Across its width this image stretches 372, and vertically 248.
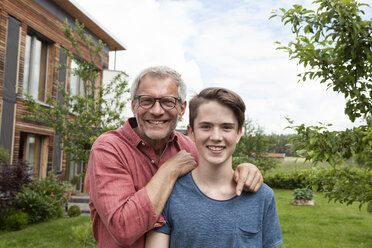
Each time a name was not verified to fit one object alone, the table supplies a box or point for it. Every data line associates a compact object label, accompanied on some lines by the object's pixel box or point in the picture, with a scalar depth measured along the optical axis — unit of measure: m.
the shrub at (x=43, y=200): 10.91
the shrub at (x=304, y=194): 16.23
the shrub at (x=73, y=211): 12.16
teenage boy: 2.09
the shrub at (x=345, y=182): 4.97
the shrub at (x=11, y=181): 9.73
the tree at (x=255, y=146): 24.14
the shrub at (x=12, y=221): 9.72
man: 1.95
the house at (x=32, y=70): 12.12
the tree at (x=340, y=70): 4.50
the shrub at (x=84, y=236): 8.06
